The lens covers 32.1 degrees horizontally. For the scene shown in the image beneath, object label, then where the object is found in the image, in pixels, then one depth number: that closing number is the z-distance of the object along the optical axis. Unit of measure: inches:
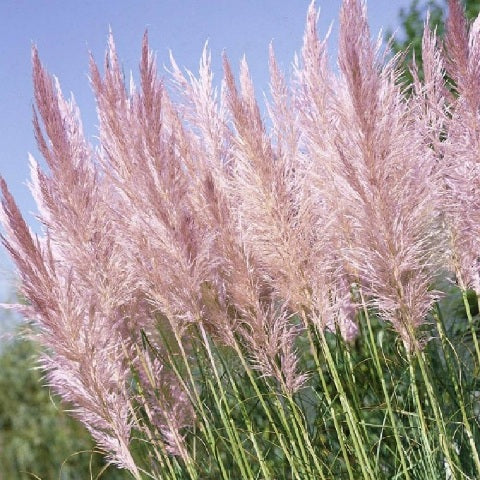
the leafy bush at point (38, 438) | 237.9
